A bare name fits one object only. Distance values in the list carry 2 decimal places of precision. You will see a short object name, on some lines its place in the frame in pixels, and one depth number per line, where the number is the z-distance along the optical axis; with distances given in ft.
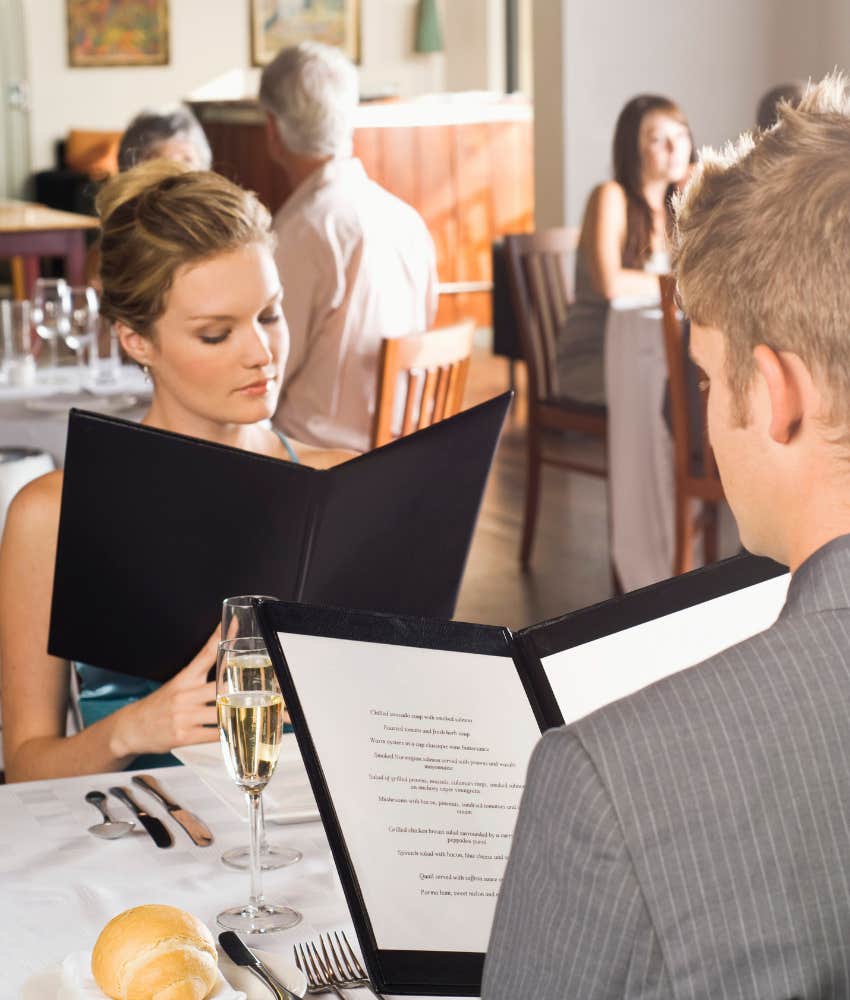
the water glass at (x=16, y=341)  12.43
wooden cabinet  28.12
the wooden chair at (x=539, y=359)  14.98
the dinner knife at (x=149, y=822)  4.03
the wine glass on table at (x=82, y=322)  12.71
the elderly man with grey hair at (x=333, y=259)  11.60
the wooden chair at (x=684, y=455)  12.37
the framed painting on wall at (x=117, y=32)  36.24
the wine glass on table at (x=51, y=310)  12.72
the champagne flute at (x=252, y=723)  3.65
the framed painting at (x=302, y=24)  36.99
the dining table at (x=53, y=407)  10.81
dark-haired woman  15.16
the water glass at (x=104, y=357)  12.41
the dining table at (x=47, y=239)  22.99
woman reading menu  6.17
